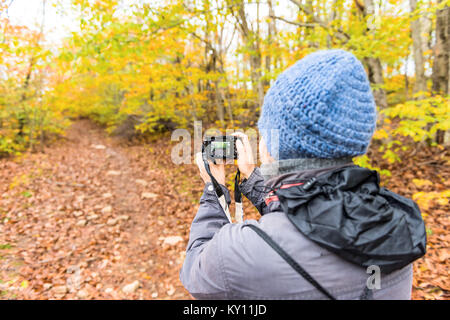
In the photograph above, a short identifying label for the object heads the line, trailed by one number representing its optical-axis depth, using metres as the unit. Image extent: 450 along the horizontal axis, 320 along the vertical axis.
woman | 0.81
